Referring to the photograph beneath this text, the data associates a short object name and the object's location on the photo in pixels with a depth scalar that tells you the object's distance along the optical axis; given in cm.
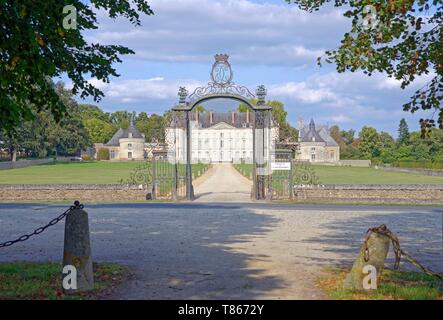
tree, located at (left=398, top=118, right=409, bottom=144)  12632
